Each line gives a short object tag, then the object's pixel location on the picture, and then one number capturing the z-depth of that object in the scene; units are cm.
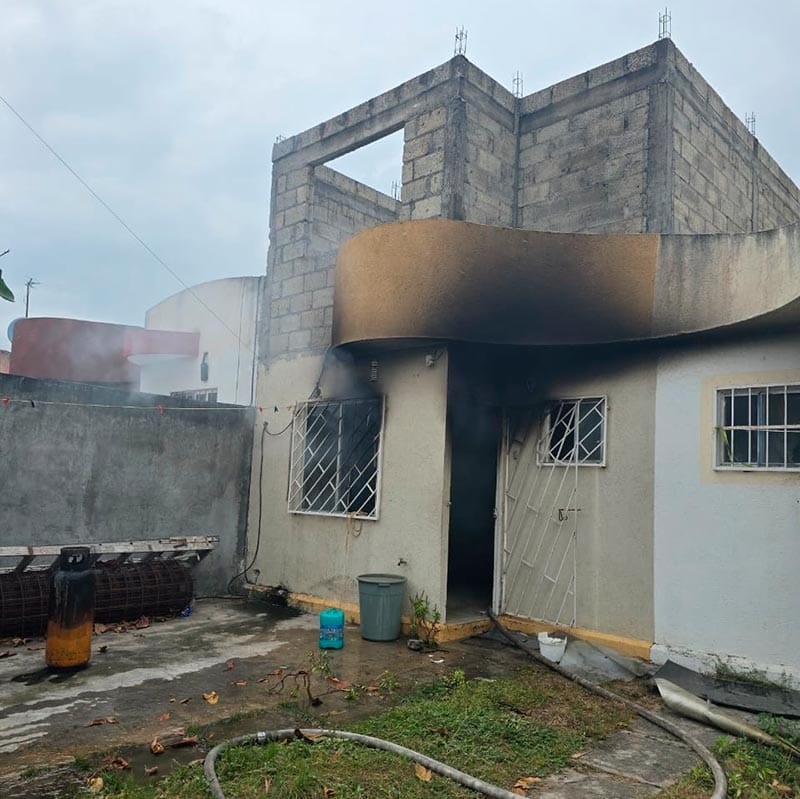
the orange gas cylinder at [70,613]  583
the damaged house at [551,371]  610
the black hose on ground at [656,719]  389
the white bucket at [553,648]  653
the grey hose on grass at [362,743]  361
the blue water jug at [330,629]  691
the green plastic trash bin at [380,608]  730
